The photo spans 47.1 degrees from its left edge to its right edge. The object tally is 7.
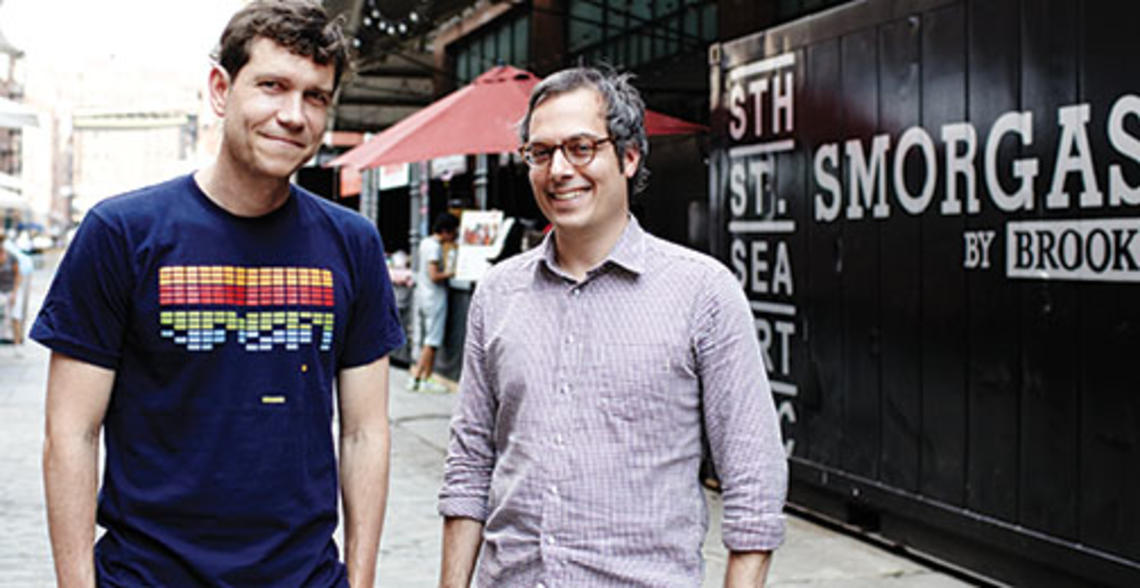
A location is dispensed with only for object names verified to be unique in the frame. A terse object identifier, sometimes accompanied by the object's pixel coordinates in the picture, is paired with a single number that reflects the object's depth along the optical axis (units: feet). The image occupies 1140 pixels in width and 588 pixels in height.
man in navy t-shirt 7.34
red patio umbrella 31.35
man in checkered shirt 7.96
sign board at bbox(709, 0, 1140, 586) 16.26
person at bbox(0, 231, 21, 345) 57.82
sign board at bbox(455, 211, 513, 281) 40.11
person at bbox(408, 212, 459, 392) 45.91
